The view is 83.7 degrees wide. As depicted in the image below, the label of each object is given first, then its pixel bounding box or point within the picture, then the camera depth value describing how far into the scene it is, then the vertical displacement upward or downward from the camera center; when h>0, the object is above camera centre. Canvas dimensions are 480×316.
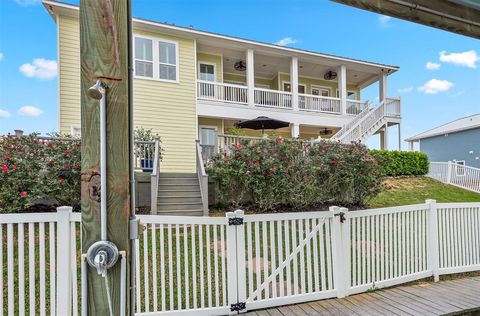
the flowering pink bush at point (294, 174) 7.02 -0.31
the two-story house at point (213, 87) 9.93 +3.31
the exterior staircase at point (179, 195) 6.70 -0.85
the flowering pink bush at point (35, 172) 5.61 -0.17
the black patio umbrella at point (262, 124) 10.57 +1.58
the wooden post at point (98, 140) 1.46 +0.13
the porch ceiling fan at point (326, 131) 15.24 +1.78
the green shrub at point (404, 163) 12.52 -0.07
